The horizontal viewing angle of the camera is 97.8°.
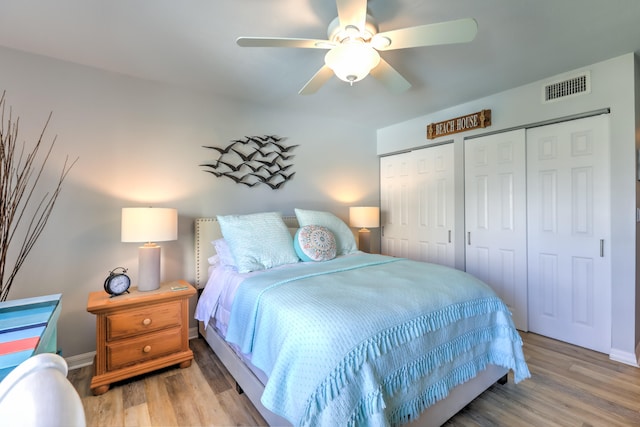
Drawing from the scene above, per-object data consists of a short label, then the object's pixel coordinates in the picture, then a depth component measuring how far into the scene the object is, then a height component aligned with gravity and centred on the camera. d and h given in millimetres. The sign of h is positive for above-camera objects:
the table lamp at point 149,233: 1959 -125
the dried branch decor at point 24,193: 1929 +164
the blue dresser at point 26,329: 789 -400
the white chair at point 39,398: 383 -268
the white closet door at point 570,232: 2279 -167
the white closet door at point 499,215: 2727 -18
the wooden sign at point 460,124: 2861 +985
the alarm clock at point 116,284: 1935 -483
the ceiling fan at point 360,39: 1314 +901
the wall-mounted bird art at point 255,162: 2802 +565
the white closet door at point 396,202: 3748 +160
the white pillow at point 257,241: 2145 -217
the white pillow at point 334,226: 2758 -119
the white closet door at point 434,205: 3270 +100
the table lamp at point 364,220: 3404 -74
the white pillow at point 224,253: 2225 -319
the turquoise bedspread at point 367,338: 1065 -584
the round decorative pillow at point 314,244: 2389 -258
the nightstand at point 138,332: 1798 -811
